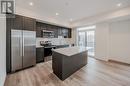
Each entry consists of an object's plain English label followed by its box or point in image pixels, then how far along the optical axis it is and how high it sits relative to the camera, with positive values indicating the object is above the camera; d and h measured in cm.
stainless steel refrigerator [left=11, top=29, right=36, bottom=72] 220 -31
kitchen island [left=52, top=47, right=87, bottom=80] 183 -85
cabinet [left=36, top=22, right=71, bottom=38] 332 +84
